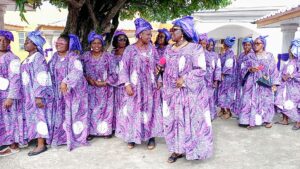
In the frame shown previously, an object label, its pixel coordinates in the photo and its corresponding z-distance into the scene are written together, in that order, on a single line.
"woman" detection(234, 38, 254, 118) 6.23
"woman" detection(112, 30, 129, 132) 5.14
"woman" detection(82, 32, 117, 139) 4.99
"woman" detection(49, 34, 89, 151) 4.56
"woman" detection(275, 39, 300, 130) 5.94
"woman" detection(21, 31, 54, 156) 4.33
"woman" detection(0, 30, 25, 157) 4.29
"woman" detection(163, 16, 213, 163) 3.92
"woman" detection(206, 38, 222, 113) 6.42
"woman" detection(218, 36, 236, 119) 6.65
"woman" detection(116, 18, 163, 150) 4.54
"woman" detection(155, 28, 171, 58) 5.64
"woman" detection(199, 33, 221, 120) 6.25
